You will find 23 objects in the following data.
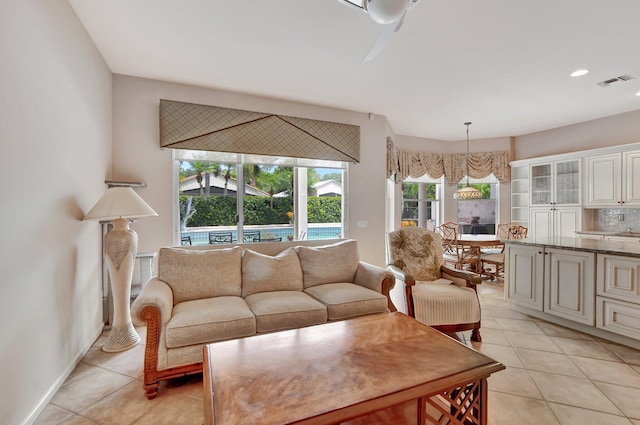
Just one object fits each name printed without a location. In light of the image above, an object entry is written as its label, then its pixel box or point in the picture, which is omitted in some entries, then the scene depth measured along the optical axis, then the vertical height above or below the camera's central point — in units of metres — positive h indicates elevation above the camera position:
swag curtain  5.89 +0.93
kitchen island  2.54 -0.71
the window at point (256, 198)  3.84 +0.18
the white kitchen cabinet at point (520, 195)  5.80 +0.31
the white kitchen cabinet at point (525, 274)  3.16 -0.72
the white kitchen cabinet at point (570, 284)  2.76 -0.73
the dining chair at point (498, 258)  4.89 -0.79
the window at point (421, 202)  6.25 +0.18
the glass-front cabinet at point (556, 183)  5.00 +0.49
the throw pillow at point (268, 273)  2.71 -0.60
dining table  4.72 -0.53
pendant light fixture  5.08 +0.30
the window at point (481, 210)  6.32 +0.01
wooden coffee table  1.12 -0.74
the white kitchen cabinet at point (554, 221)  4.95 -0.18
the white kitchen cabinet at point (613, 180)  4.26 +0.47
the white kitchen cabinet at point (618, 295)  2.49 -0.74
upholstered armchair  2.67 -0.74
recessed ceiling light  3.21 +1.53
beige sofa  1.99 -0.74
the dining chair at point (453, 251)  5.05 -0.75
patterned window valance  3.57 +1.04
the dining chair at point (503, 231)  5.64 -0.40
